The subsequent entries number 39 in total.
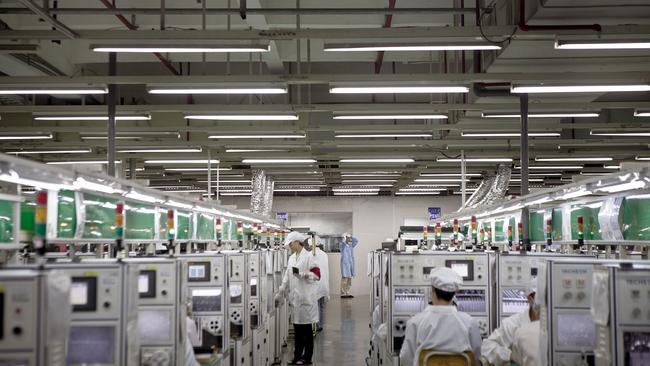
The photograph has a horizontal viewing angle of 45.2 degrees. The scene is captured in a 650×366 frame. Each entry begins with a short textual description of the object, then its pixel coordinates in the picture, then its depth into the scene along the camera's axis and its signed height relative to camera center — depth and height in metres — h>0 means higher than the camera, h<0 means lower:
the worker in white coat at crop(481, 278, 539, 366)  6.09 -0.79
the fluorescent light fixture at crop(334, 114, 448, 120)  9.79 +1.53
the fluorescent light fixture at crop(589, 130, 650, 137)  11.67 +1.58
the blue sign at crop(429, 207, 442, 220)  26.73 +0.80
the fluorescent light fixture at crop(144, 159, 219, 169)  14.91 +1.46
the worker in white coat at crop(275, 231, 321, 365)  11.59 -0.89
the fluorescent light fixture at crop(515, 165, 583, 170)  17.02 +1.52
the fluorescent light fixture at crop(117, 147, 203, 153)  13.51 +1.50
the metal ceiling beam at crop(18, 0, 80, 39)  6.26 +1.83
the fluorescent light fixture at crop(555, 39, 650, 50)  6.33 +1.57
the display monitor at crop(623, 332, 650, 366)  3.99 -0.58
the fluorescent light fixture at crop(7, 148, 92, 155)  13.38 +1.45
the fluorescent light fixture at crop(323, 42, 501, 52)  6.62 +1.62
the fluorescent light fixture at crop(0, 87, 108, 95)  8.38 +1.58
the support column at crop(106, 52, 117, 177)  9.18 +1.30
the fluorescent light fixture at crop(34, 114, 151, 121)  9.96 +1.52
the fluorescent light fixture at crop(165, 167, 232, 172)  17.63 +1.50
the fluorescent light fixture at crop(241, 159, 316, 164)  14.76 +1.44
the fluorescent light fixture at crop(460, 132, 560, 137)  11.80 +1.55
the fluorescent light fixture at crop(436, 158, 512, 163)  14.82 +1.46
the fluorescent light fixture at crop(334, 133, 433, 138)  12.27 +1.62
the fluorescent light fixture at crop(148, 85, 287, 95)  8.02 +1.52
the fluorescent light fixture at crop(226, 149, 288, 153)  14.00 +1.54
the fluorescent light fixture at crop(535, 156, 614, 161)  15.17 +1.51
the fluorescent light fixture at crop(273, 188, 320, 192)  24.52 +1.46
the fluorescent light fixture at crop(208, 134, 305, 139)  11.68 +1.52
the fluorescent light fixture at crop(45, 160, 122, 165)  14.53 +1.38
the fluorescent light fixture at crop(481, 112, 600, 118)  10.18 +1.62
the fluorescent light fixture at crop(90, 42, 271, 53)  6.52 +1.59
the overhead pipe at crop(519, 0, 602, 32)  6.69 +1.81
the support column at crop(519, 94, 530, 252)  9.52 +1.05
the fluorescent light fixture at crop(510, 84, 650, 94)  7.93 +1.52
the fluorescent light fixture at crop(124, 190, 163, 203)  6.80 +0.36
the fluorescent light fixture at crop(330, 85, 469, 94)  8.02 +1.52
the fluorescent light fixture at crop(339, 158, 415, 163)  15.13 +1.50
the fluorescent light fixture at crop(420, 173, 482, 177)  18.45 +1.46
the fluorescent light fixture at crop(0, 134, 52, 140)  11.59 +1.47
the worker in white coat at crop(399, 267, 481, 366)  5.57 -0.67
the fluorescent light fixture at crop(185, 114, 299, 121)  9.52 +1.47
